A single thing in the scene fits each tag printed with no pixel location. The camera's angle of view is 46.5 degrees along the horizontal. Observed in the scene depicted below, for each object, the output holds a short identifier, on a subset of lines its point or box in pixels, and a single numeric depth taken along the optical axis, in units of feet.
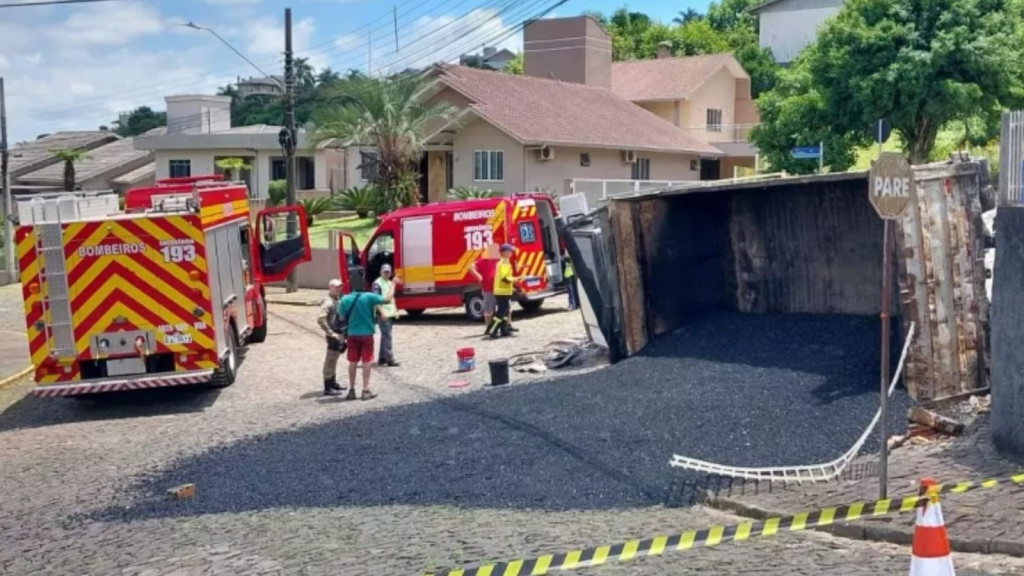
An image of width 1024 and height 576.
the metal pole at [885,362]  27.63
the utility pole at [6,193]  116.88
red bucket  56.59
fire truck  48.65
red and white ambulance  74.38
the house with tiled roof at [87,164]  172.79
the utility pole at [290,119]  96.84
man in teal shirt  49.78
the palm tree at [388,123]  118.83
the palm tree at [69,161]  143.54
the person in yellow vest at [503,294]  65.89
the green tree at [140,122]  284.82
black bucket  50.96
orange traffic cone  19.93
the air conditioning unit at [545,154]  122.50
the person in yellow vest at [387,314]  57.98
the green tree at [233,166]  144.36
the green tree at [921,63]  99.50
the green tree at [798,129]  105.91
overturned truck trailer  36.78
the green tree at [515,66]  225.39
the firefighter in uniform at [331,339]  51.55
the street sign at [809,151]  74.84
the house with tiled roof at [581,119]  123.44
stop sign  27.73
